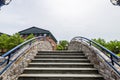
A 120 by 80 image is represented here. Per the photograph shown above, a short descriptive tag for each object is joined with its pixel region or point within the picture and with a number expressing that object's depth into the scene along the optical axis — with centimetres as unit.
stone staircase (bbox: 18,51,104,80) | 243
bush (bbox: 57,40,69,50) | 2520
